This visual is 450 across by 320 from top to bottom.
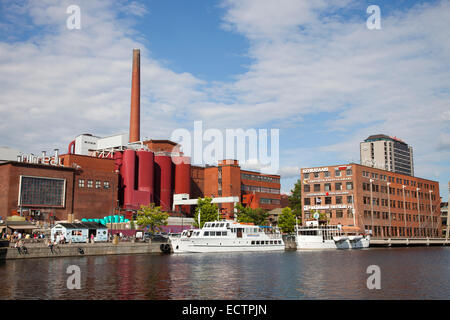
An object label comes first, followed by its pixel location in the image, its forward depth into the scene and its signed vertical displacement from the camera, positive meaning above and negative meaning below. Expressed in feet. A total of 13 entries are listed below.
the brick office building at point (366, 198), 375.25 +20.96
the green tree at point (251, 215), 391.57 +6.16
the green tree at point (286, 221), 371.00 +0.84
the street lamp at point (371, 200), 382.44 +18.35
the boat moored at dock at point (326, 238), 304.50 -11.04
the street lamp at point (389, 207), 402.31 +13.51
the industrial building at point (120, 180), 322.14 +37.48
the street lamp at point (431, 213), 474.74 +9.49
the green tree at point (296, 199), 428.56 +22.25
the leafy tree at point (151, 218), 311.88 +2.79
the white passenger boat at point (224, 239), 255.29 -10.05
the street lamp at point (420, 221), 453.17 +1.03
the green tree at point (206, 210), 351.05 +9.41
